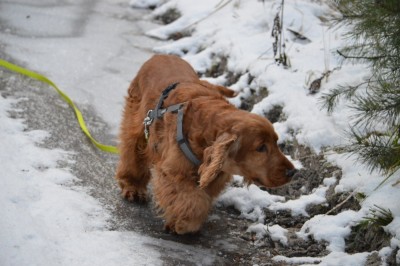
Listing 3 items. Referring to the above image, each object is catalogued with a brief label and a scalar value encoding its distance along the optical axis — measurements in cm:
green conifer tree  655
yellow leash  995
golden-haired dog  730
